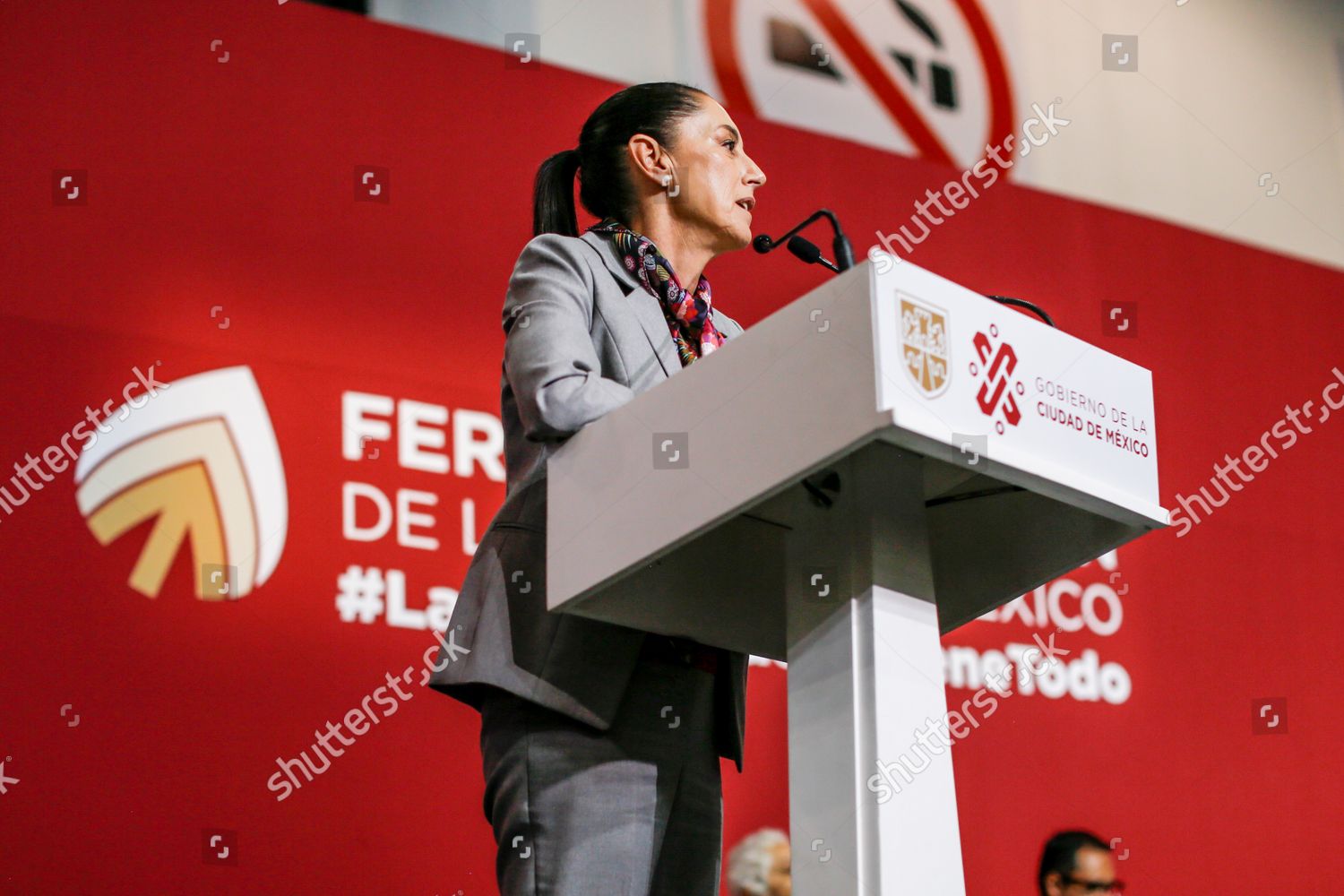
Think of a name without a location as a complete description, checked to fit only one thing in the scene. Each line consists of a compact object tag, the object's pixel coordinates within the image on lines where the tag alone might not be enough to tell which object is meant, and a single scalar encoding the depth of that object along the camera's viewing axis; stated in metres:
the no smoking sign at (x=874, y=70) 10.41
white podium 5.20
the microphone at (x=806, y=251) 5.80
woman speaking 5.55
